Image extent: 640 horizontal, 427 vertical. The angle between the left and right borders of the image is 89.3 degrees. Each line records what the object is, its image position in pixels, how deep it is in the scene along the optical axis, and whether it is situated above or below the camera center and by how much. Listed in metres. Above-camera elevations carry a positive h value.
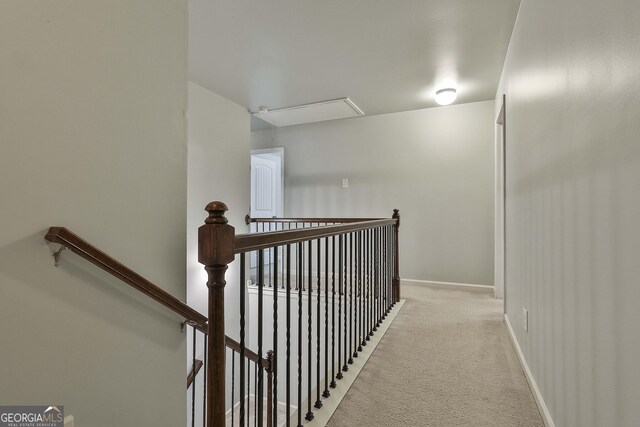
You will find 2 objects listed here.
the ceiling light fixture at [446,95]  3.49 +1.36
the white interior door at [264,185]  5.03 +0.54
